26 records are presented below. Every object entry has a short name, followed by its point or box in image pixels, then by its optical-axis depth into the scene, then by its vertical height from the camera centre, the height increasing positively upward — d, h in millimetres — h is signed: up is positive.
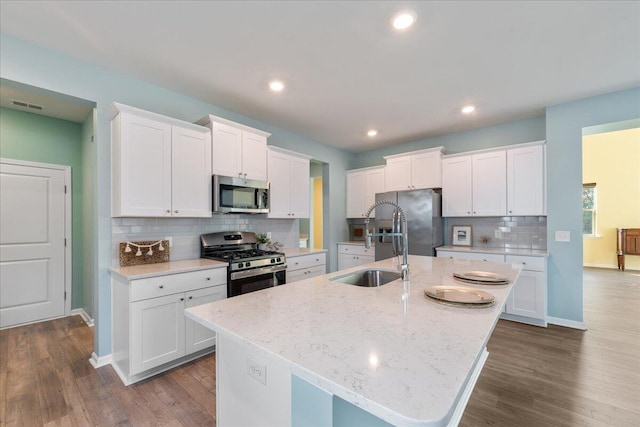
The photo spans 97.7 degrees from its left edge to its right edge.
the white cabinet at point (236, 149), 3105 +777
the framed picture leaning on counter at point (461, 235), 4340 -340
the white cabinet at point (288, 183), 3873 +457
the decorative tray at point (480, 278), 1711 -413
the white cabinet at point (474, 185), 3869 +422
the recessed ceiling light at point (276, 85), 2881 +1361
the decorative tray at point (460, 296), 1295 -418
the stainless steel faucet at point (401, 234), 1793 -130
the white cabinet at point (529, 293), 3393 -981
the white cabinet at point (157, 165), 2475 +477
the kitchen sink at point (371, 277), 2076 -481
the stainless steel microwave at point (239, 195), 3080 +230
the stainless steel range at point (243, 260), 2822 -494
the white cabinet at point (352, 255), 4918 -752
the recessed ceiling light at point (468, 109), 3471 +1333
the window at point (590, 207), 7246 +156
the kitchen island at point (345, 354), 677 -431
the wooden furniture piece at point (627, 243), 6551 -705
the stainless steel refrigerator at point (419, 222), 4086 -123
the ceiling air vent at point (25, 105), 3197 +1299
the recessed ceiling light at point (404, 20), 1918 +1373
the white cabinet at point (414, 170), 4361 +717
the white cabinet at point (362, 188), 5125 +495
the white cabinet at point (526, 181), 3578 +428
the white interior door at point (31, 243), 3428 -360
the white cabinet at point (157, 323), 2217 -907
